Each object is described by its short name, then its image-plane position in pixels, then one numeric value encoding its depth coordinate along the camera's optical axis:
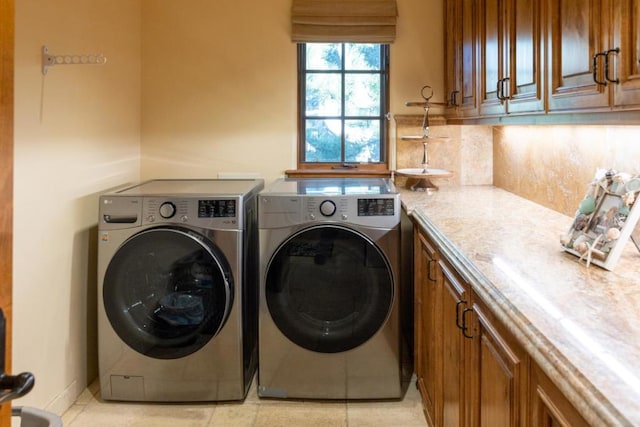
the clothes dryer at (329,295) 2.47
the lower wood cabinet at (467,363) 1.06
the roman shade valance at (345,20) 3.18
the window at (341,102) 3.33
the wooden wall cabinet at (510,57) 1.83
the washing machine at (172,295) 2.45
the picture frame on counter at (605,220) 1.36
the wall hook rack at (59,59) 2.22
